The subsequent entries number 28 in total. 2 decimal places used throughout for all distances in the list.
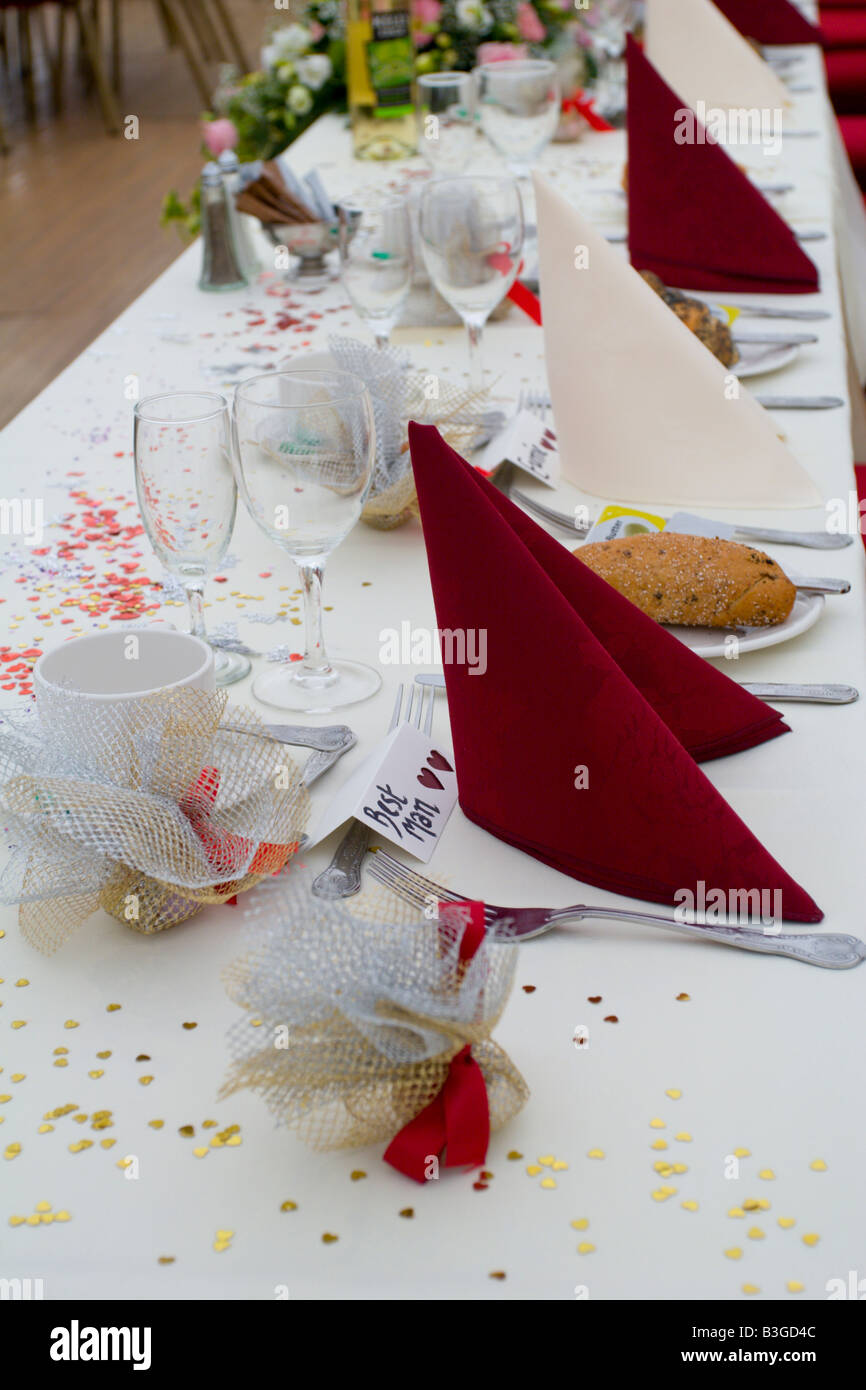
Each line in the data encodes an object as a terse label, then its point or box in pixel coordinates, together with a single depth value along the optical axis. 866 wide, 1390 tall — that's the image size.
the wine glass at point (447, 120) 2.16
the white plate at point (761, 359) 1.54
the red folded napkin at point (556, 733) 0.74
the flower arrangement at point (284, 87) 2.81
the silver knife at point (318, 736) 0.91
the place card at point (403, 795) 0.79
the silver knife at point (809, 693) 0.94
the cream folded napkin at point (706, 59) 2.51
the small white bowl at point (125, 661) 0.83
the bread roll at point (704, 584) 0.99
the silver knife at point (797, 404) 1.48
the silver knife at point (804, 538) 1.18
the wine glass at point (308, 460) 0.85
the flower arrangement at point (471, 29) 2.90
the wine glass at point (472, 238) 1.39
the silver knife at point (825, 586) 1.05
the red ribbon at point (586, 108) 2.68
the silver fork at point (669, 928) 0.71
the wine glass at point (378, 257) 1.42
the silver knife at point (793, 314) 1.73
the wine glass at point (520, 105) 2.09
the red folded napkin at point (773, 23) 3.41
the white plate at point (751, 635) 0.98
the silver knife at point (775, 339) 1.62
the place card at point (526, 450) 1.30
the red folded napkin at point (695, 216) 1.75
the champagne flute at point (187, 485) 0.90
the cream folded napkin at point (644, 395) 1.26
